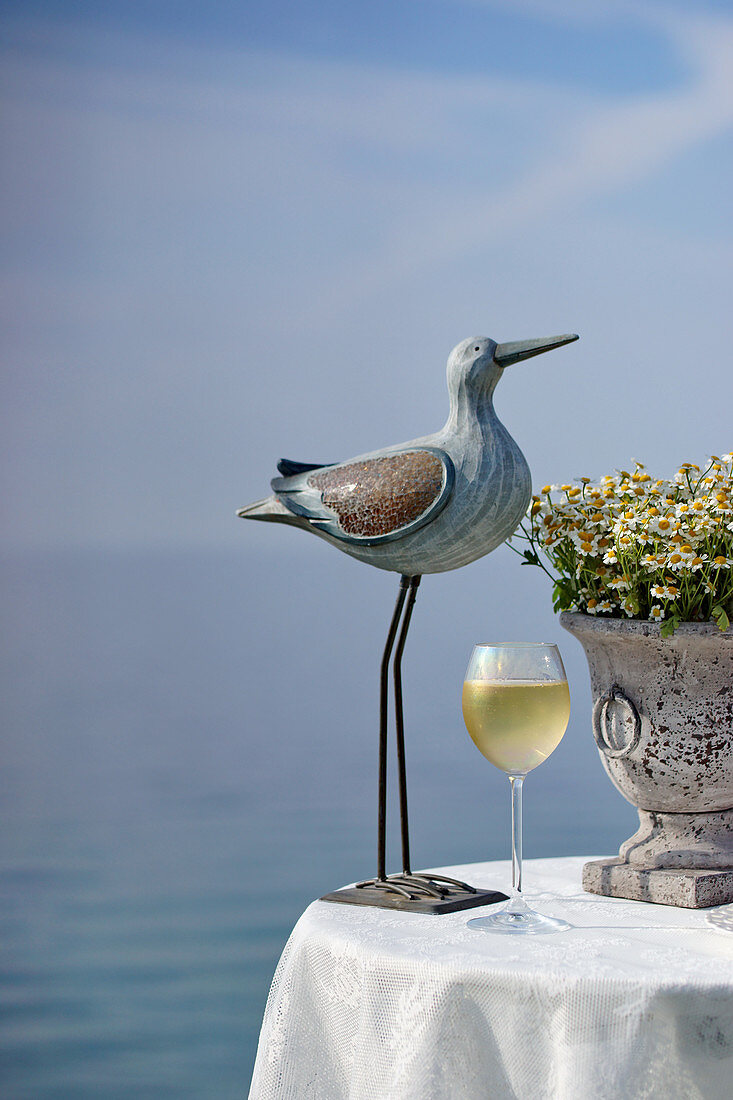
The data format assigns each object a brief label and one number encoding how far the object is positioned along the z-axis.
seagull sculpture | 3.10
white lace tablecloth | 2.83
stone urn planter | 3.09
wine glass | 2.98
